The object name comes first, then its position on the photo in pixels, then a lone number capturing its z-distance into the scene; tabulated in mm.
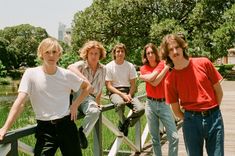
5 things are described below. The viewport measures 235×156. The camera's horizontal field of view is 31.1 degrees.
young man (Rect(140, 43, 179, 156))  5750
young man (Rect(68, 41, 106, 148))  4934
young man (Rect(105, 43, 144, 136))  6281
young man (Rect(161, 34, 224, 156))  3938
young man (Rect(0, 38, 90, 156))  3828
